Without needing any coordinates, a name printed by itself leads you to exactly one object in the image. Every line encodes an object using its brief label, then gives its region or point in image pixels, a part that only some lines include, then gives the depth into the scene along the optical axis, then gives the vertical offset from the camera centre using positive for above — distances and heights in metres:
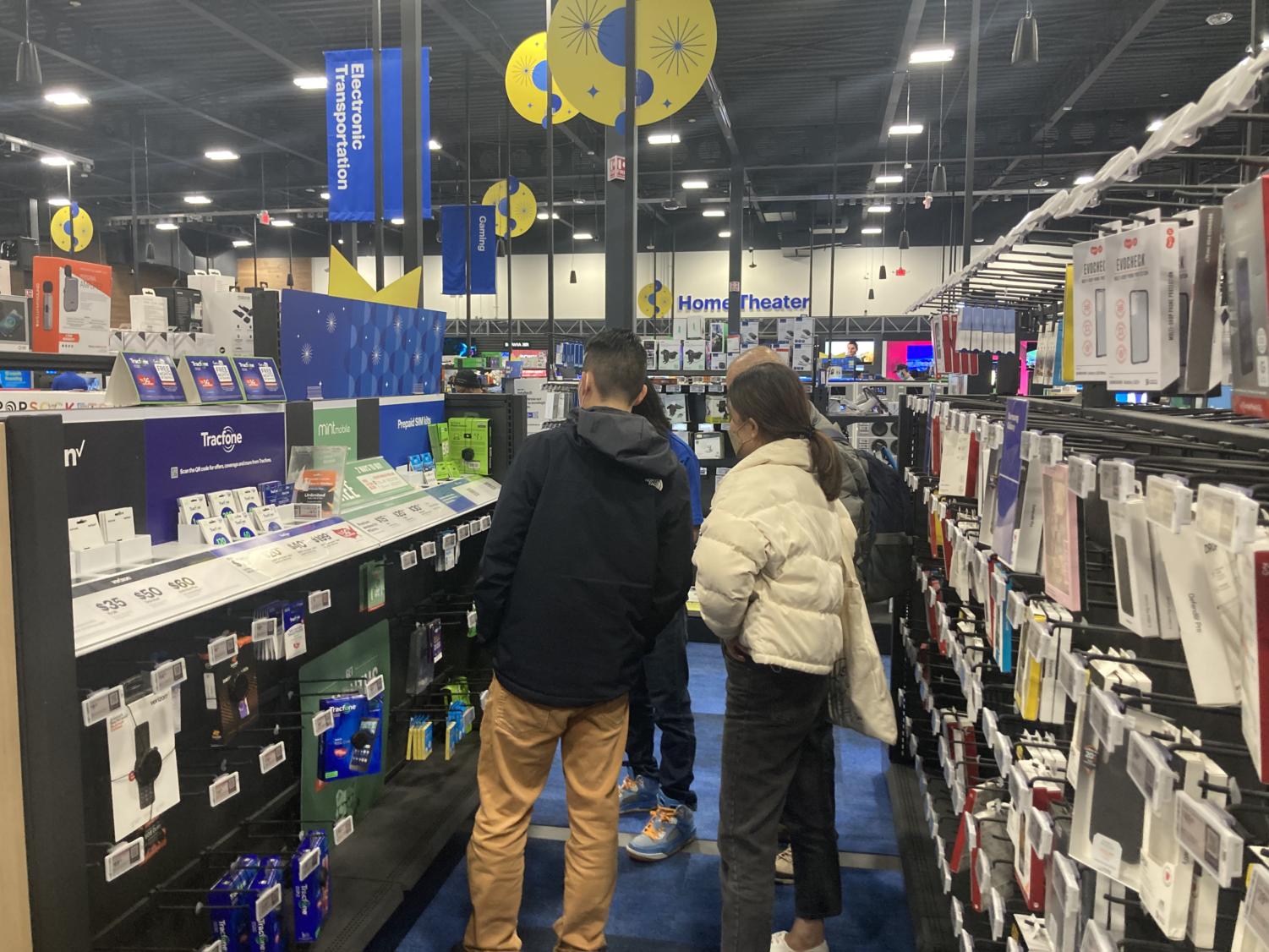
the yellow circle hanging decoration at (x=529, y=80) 5.95 +2.10
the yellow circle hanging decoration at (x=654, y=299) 17.22 +1.80
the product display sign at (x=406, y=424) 3.60 -0.15
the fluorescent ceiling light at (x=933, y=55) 9.67 +3.72
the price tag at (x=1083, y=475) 1.30 -0.13
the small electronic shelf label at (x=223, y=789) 2.01 -0.92
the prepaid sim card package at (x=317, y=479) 2.77 -0.29
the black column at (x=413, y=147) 4.79 +1.35
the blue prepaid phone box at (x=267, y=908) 2.16 -1.29
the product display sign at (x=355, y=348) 3.09 +0.16
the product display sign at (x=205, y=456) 2.26 -0.19
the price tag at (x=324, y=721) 2.54 -0.97
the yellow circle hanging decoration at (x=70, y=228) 13.32 +2.44
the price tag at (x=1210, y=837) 0.92 -0.49
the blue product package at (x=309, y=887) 2.32 -1.33
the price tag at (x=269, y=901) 2.17 -1.28
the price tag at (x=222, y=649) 1.97 -0.59
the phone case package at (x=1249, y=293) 0.92 +0.10
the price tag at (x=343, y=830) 2.59 -1.30
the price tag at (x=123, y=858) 1.64 -0.89
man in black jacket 2.49 -0.65
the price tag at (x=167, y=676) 1.74 -0.58
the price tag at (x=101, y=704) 1.58 -0.58
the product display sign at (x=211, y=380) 2.51 +0.03
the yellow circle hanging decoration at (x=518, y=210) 9.94 +2.06
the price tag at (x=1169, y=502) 1.02 -0.14
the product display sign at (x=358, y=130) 5.25 +1.60
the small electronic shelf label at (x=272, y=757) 2.29 -0.97
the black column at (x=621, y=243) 4.98 +0.84
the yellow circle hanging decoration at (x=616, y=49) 4.32 +1.69
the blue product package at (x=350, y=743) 2.63 -1.07
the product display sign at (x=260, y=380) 2.75 +0.03
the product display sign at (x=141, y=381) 2.32 +0.02
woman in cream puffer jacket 2.31 -0.57
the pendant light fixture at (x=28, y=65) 7.66 +2.83
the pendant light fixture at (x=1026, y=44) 5.84 +2.30
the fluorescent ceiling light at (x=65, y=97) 11.90 +3.99
